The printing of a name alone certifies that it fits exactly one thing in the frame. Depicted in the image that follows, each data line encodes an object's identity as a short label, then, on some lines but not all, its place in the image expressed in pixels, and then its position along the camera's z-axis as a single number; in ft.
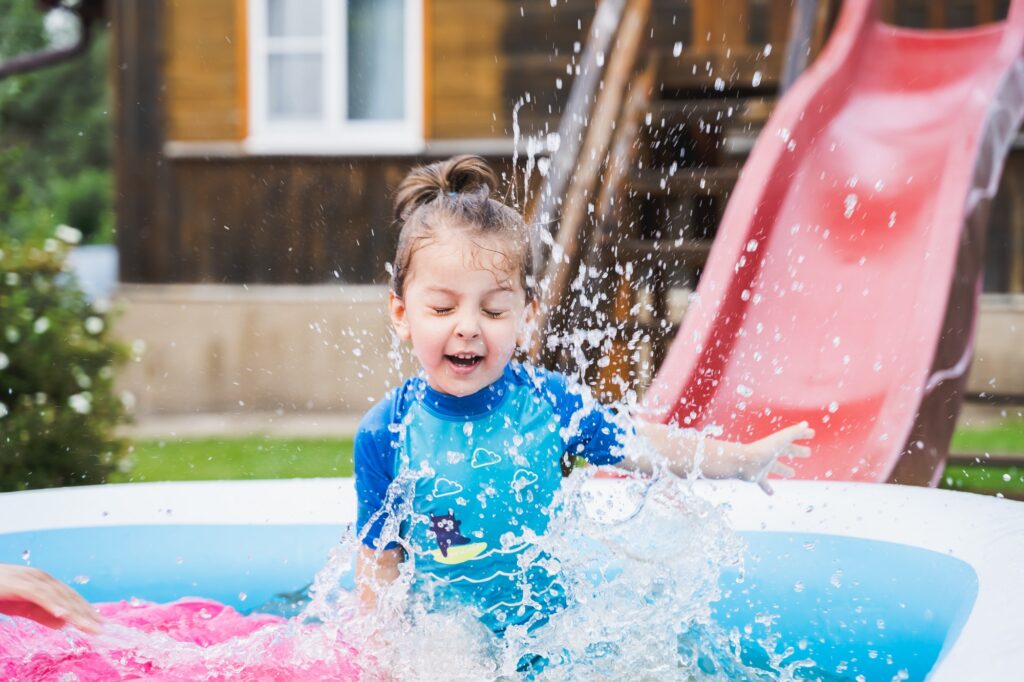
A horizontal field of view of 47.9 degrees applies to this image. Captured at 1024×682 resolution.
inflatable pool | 9.07
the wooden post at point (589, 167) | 15.60
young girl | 7.57
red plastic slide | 13.67
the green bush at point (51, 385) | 15.64
